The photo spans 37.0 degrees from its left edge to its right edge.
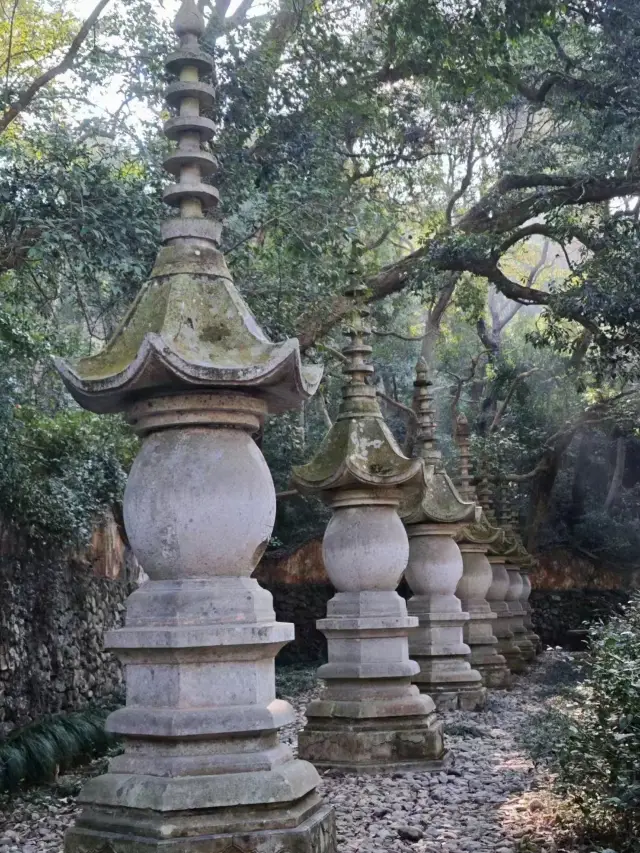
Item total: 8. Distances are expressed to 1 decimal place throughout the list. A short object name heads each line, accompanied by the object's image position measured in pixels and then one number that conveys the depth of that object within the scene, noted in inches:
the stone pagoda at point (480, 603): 482.9
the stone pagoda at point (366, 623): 270.8
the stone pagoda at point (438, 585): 362.0
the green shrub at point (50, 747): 310.0
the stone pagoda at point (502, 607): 573.6
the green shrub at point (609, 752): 175.6
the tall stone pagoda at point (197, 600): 149.1
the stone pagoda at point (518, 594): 619.2
